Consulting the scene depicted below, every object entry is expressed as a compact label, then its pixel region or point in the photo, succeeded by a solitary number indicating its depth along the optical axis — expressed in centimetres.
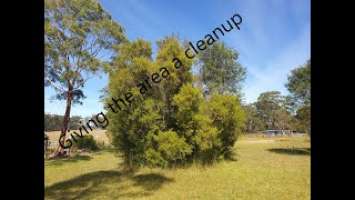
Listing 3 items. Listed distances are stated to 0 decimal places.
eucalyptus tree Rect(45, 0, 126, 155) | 1360
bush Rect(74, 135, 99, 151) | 1831
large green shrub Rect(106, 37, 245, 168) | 920
